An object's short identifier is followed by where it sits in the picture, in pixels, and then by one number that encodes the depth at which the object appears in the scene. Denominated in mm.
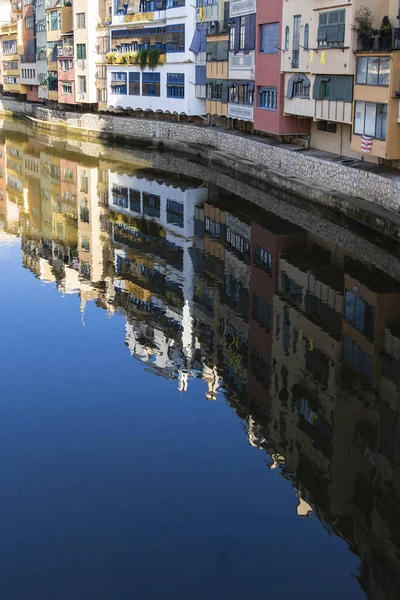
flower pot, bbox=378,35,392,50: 24797
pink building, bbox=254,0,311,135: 34250
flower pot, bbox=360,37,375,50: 25969
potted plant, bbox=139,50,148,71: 51000
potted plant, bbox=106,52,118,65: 54841
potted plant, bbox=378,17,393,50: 24797
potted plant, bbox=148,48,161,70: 49906
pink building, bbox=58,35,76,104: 62531
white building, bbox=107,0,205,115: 46906
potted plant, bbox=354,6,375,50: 26328
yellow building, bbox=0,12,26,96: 79000
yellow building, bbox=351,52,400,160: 24375
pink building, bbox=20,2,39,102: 74312
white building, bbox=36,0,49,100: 69875
